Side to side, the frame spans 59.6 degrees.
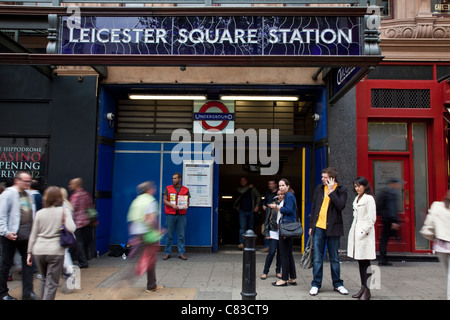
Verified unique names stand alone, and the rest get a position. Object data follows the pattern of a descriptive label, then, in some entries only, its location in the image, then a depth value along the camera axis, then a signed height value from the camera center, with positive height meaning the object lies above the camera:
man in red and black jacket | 8.83 -0.54
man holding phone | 6.08 -0.61
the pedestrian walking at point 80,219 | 7.48 -0.65
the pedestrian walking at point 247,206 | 10.13 -0.49
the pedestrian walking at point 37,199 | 6.93 -0.27
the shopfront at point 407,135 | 8.95 +1.25
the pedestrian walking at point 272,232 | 6.88 -0.78
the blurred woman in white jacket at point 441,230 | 5.17 -0.53
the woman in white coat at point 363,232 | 5.74 -0.65
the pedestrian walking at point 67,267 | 6.19 -1.30
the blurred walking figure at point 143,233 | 5.69 -0.69
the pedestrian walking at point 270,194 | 8.49 -0.14
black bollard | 5.24 -1.14
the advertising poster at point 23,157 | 8.91 +0.61
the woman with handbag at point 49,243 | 4.91 -0.74
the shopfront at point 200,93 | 6.75 +2.12
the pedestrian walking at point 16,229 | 5.49 -0.64
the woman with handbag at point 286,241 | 6.54 -0.89
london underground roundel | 9.72 +1.75
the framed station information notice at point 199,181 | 9.58 +0.13
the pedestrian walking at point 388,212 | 7.91 -0.46
